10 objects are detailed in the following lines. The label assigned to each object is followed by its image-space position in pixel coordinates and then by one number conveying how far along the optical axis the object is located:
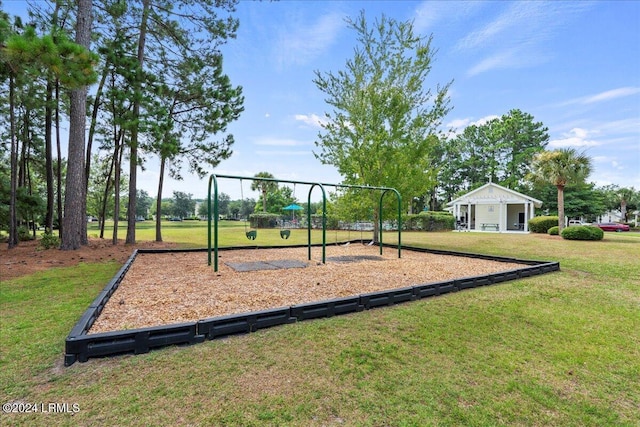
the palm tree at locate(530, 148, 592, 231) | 14.87
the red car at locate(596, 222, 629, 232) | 23.79
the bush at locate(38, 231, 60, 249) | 9.16
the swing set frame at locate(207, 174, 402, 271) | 5.86
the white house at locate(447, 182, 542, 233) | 21.14
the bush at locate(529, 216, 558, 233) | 17.55
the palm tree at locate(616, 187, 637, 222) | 33.88
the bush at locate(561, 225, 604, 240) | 13.26
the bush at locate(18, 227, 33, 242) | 11.91
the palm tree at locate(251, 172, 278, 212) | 34.15
